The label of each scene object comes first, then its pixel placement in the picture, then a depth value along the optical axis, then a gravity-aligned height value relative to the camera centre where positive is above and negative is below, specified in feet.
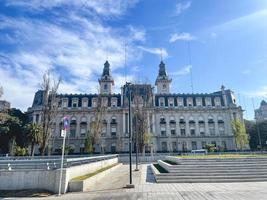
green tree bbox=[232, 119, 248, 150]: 178.22 +11.80
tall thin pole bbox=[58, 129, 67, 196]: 35.95 -4.78
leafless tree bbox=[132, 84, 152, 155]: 129.18 +16.35
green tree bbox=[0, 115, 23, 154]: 173.47 +15.08
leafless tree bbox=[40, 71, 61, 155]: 82.28 +15.30
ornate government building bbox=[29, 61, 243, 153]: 206.49 +29.27
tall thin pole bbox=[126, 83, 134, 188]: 40.96 -6.55
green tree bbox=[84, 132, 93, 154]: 120.88 +3.02
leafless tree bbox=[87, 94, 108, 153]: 121.90 +14.28
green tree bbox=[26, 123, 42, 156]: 129.99 +11.73
